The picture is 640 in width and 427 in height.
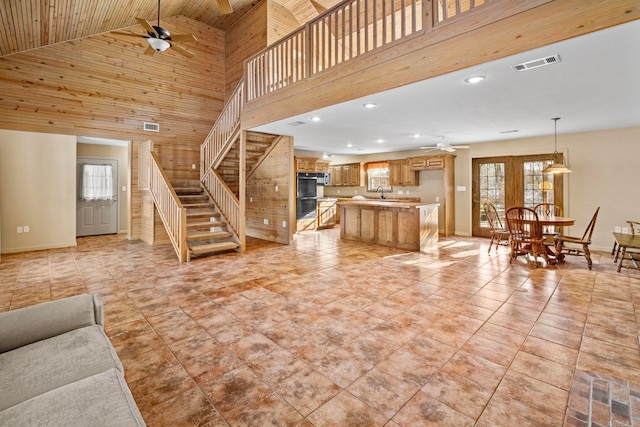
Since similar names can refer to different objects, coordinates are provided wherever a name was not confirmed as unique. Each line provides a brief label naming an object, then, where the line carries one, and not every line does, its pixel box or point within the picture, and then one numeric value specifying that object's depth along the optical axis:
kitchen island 6.18
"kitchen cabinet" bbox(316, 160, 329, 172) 9.13
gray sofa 0.99
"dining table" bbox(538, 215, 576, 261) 4.75
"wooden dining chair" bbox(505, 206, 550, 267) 5.01
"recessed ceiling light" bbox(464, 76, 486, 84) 3.24
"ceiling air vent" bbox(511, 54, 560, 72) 2.81
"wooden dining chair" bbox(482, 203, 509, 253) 5.93
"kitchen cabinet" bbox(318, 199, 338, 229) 9.24
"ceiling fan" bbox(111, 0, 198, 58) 4.11
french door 6.69
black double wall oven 8.48
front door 8.08
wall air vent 6.98
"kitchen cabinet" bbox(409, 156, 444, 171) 8.05
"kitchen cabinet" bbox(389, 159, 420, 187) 8.70
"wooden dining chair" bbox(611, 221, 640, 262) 5.36
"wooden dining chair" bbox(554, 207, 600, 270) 4.71
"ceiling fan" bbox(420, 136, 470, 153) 6.77
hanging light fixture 5.07
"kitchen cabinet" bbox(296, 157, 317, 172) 8.64
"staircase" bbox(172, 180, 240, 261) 5.68
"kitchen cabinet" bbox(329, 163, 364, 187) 10.34
